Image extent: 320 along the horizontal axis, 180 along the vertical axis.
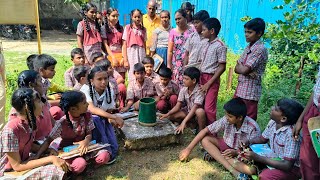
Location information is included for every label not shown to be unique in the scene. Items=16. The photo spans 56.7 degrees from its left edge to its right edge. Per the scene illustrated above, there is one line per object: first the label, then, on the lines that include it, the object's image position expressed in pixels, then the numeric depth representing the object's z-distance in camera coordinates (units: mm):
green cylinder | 3747
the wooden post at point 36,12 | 5150
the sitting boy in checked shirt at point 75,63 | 4402
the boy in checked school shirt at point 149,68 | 4559
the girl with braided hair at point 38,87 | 3141
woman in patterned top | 4738
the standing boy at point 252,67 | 3375
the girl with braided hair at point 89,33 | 4898
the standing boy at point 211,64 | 3795
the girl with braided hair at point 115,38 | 5234
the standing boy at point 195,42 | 4272
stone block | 3684
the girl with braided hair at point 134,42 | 5020
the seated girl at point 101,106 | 3418
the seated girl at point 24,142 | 2544
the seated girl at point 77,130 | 2957
